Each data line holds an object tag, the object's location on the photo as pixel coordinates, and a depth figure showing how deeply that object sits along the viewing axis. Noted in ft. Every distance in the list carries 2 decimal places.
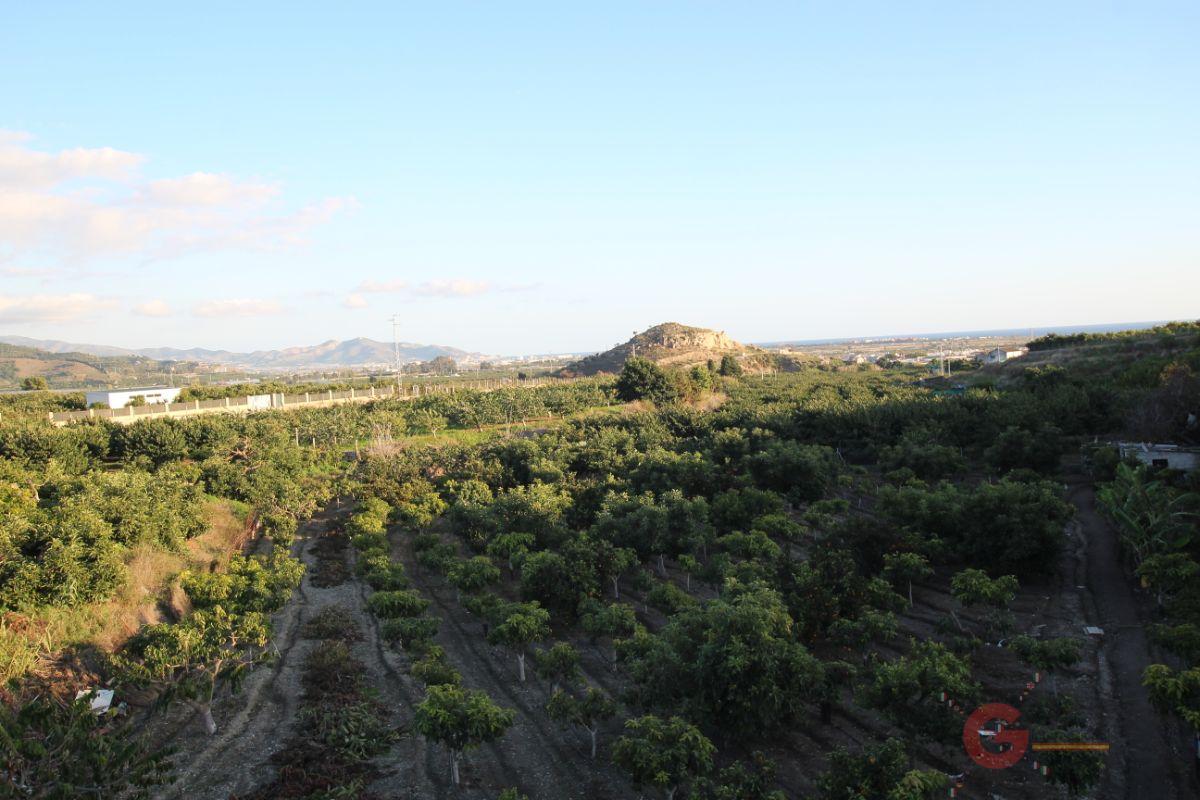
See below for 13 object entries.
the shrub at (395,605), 75.20
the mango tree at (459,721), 49.01
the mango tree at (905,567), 76.18
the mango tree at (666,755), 43.70
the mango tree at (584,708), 52.70
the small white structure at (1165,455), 103.40
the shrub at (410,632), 70.03
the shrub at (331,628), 79.46
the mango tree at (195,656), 56.29
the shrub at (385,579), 84.48
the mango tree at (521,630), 66.28
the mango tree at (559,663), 60.54
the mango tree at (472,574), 83.61
